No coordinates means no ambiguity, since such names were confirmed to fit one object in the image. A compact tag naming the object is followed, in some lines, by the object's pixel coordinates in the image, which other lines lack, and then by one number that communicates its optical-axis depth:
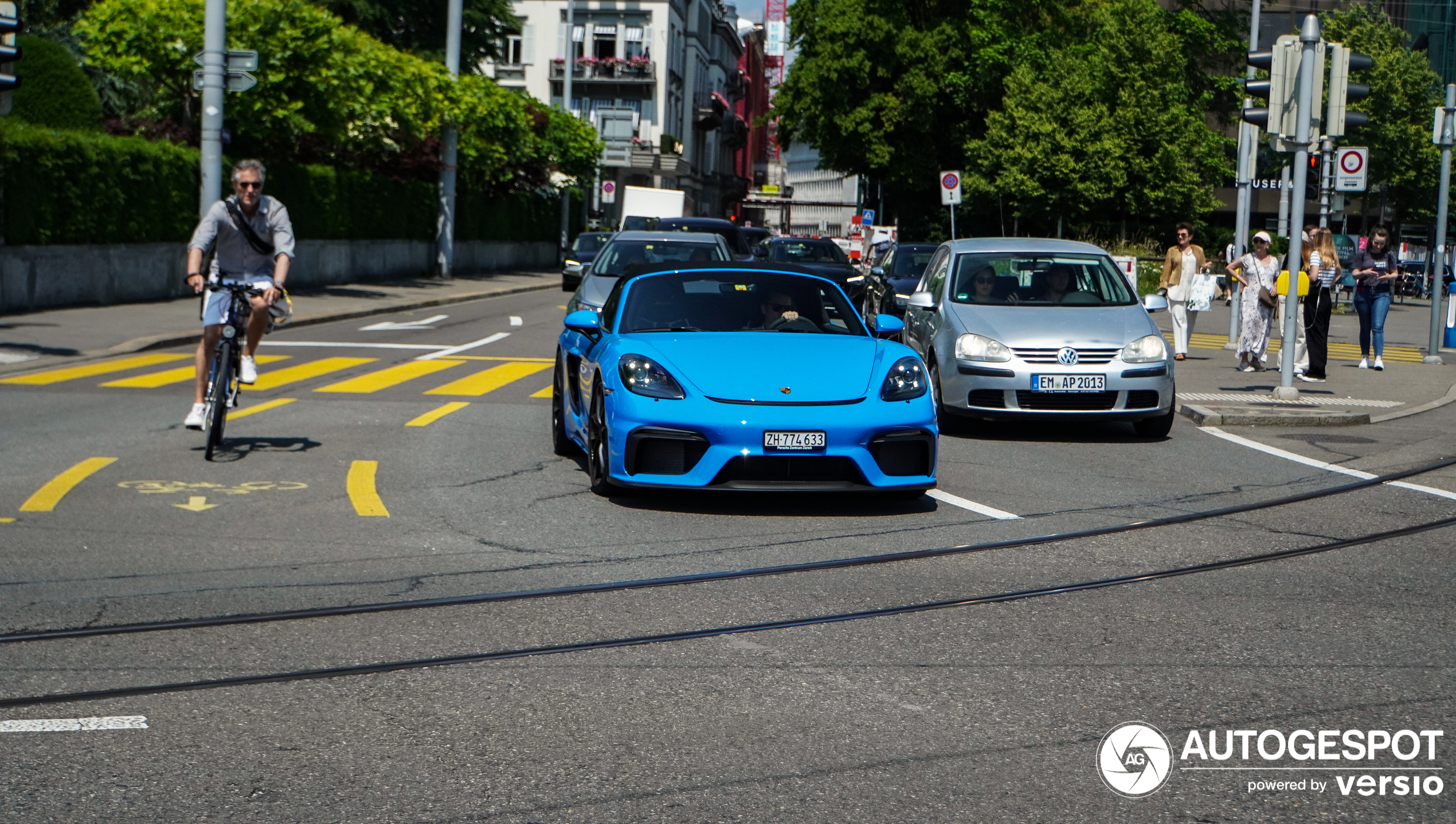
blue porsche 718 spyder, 8.23
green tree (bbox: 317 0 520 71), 43.25
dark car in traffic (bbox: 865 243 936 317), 22.94
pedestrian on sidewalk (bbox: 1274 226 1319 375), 18.20
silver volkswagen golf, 12.05
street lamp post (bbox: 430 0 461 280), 37.53
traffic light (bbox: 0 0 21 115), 15.09
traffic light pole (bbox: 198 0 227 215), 22.47
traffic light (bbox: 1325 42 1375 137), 14.67
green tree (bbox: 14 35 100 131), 24.94
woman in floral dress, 18.41
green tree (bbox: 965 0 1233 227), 52.09
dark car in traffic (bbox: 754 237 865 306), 26.45
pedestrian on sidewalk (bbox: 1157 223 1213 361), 20.38
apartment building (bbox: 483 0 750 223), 84.75
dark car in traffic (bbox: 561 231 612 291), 36.47
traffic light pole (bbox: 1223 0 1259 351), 23.17
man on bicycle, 10.09
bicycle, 9.90
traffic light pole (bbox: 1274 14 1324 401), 14.23
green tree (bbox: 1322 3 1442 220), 61.78
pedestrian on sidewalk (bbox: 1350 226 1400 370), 19.11
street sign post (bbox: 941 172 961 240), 36.27
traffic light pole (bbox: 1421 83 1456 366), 20.55
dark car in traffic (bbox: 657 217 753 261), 26.22
